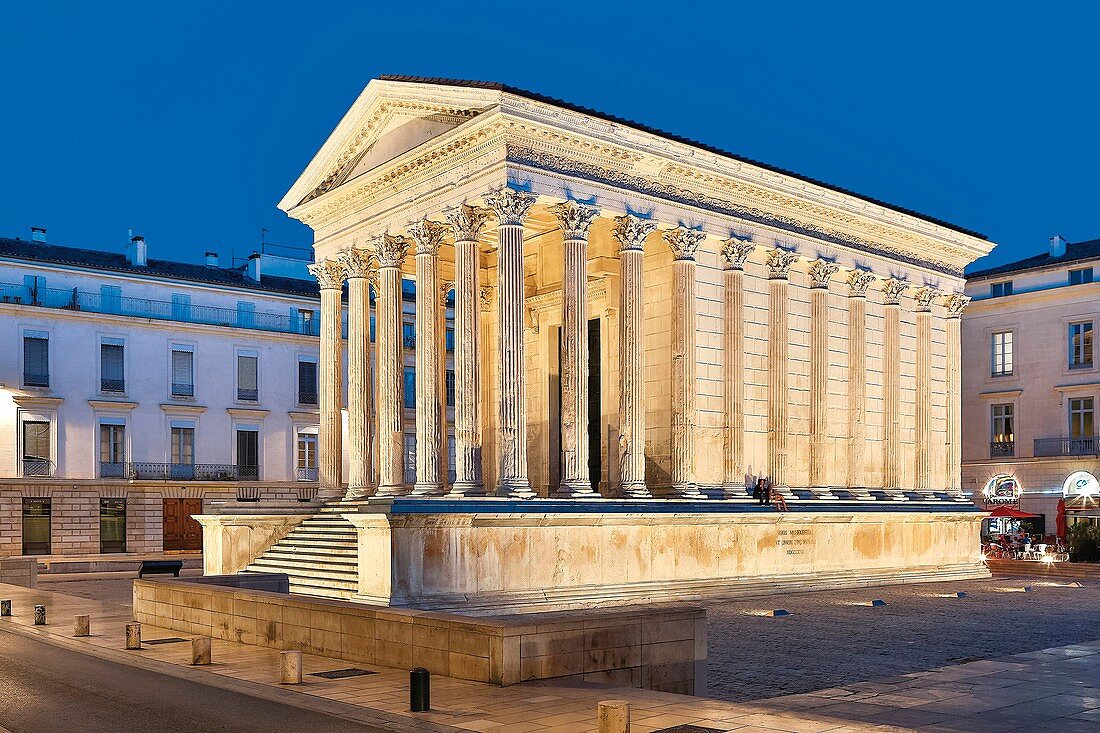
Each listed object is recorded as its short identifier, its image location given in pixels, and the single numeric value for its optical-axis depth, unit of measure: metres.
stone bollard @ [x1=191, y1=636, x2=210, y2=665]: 17.38
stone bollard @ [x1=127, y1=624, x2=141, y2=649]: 19.44
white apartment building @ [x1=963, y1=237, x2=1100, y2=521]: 56.16
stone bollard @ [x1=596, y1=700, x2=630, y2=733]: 11.03
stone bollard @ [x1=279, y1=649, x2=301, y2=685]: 15.38
